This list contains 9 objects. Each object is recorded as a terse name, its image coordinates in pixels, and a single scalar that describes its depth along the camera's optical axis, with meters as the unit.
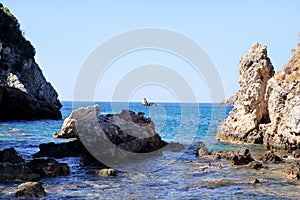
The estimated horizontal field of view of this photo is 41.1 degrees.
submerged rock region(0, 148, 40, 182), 19.62
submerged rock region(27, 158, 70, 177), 21.30
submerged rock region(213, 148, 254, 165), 26.25
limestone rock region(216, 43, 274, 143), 42.28
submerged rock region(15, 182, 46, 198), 16.59
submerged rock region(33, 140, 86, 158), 28.54
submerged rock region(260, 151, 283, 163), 27.77
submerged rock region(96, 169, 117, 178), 21.86
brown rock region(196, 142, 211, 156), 32.02
